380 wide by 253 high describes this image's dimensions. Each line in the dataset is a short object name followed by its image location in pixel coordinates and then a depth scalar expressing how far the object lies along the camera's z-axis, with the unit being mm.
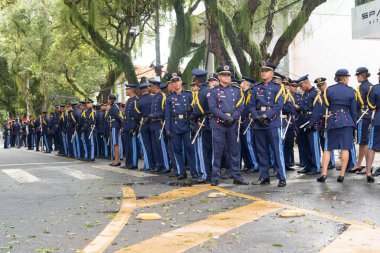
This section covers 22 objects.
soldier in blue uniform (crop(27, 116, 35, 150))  32156
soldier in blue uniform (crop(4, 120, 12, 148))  39688
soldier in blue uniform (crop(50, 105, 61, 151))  22859
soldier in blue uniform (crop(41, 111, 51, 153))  25906
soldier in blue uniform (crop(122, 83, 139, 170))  14523
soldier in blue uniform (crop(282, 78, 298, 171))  11867
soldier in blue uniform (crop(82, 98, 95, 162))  18438
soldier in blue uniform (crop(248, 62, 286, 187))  9984
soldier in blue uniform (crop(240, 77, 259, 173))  12625
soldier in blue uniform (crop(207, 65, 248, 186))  10336
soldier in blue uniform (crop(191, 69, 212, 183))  11098
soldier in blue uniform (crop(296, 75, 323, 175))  12039
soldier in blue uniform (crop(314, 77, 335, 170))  11867
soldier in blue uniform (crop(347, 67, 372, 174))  11195
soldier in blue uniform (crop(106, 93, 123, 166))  15727
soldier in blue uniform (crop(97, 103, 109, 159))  18672
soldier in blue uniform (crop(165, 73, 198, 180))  11883
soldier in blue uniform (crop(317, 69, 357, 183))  10203
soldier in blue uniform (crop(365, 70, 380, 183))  10281
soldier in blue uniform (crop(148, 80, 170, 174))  13047
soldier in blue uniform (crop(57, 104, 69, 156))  21062
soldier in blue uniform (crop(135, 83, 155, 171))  13898
